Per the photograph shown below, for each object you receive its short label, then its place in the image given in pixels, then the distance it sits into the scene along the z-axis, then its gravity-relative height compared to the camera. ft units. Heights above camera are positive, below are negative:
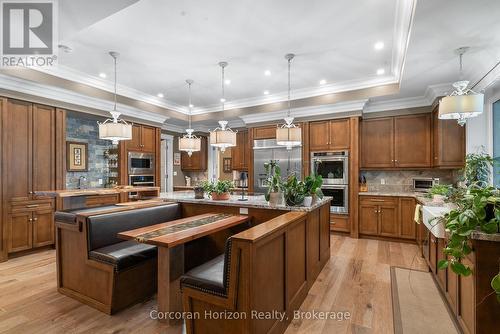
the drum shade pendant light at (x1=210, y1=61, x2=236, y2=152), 11.68 +1.35
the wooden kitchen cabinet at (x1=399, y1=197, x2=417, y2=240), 14.56 -3.02
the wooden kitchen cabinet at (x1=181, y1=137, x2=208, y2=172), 24.39 +0.67
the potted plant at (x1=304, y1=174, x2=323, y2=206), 9.12 -0.76
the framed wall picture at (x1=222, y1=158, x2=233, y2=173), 25.45 +0.19
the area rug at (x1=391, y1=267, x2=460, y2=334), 7.04 -4.49
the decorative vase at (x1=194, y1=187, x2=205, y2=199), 11.70 -1.18
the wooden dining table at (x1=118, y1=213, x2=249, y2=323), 6.75 -2.56
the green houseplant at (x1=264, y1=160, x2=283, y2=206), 9.38 -0.91
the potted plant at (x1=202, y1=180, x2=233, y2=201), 11.00 -1.00
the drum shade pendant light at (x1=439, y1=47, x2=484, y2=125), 8.41 +2.12
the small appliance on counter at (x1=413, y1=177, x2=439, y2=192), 15.56 -1.02
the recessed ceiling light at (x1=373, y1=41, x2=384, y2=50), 10.43 +5.13
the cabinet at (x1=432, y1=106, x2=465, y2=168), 13.43 +1.23
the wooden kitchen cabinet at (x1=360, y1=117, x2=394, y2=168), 16.14 +1.58
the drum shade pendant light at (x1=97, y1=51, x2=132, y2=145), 10.64 +1.55
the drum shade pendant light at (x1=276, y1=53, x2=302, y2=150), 11.41 +1.49
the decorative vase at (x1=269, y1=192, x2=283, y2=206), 9.37 -1.20
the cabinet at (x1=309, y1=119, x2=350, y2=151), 16.21 +2.12
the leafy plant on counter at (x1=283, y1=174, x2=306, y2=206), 9.08 -0.90
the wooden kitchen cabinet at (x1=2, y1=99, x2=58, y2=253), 12.03 -0.19
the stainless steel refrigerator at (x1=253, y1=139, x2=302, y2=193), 17.61 +0.63
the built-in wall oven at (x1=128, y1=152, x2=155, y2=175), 17.53 +0.28
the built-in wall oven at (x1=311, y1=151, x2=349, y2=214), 16.10 -0.49
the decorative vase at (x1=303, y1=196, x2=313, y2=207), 9.00 -1.23
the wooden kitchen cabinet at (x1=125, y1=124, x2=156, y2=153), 17.72 +2.04
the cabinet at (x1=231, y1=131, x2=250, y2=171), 21.60 +1.28
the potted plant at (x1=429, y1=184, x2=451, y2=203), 9.99 -1.10
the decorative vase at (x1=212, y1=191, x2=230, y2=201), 10.97 -1.32
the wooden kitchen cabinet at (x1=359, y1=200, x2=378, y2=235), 15.52 -3.20
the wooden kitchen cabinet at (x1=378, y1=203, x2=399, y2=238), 15.02 -3.22
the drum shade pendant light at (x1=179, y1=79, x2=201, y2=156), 13.85 +1.28
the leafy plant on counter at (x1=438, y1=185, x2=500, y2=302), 4.90 -1.16
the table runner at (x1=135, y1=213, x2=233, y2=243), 6.68 -1.88
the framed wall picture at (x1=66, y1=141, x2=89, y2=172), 16.30 +0.71
